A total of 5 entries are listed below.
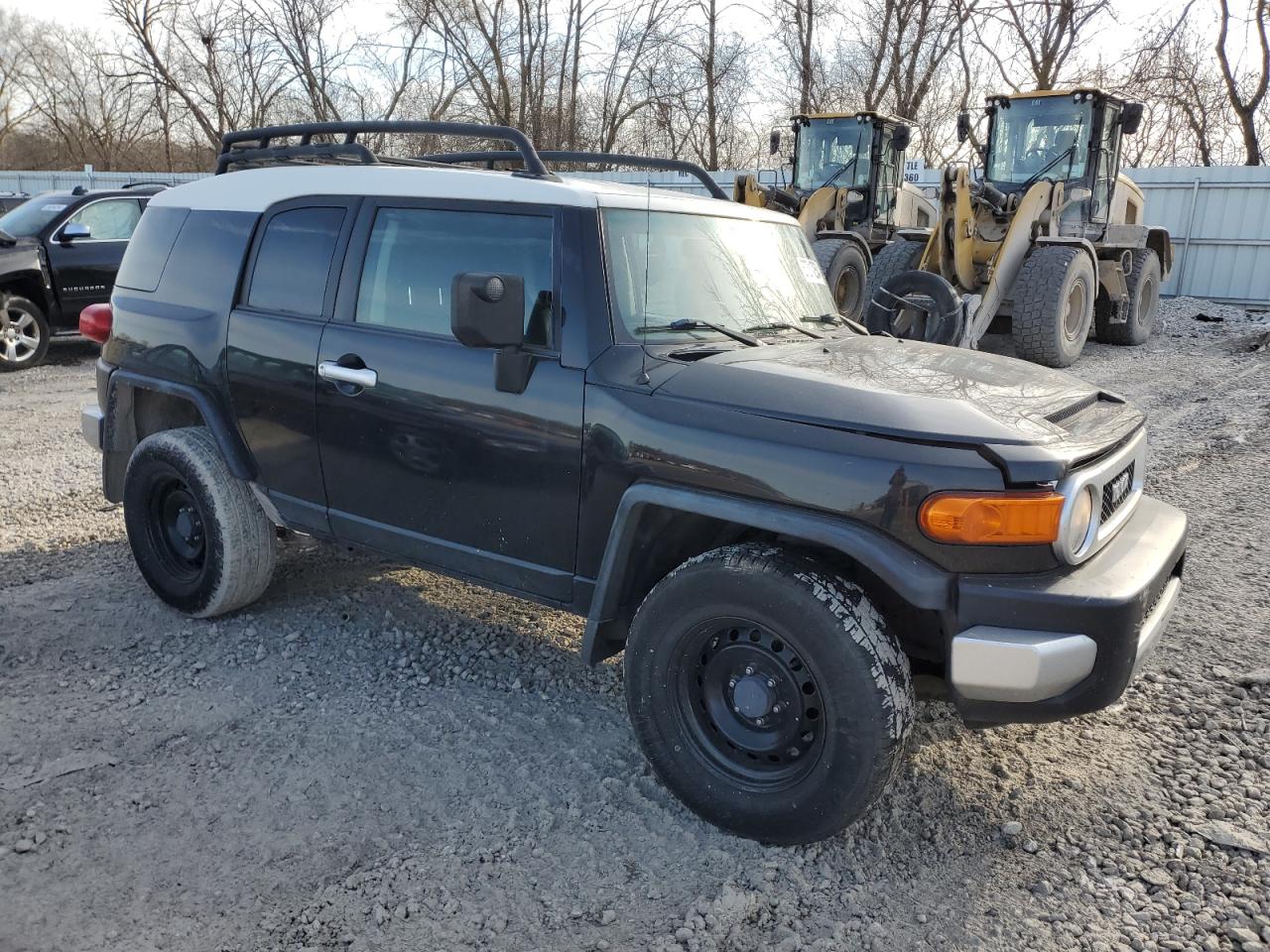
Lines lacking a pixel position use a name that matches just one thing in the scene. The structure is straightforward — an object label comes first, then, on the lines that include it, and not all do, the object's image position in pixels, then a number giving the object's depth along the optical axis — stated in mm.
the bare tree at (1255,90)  24734
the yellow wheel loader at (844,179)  13594
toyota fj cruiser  2566
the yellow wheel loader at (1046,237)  10648
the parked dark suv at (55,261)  10039
